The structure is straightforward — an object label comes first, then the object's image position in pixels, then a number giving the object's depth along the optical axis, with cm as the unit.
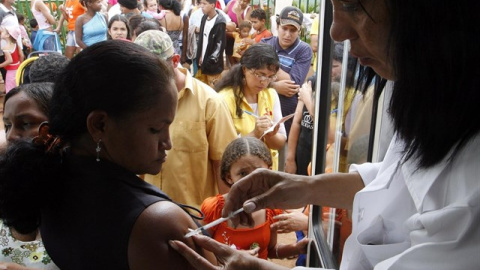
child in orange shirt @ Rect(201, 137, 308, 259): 201
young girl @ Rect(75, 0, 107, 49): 554
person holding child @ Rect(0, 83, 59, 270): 165
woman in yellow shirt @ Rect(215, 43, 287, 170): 292
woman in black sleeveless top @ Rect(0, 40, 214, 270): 94
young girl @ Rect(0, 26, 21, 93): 604
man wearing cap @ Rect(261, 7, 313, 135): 404
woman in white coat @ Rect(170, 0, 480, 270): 75
